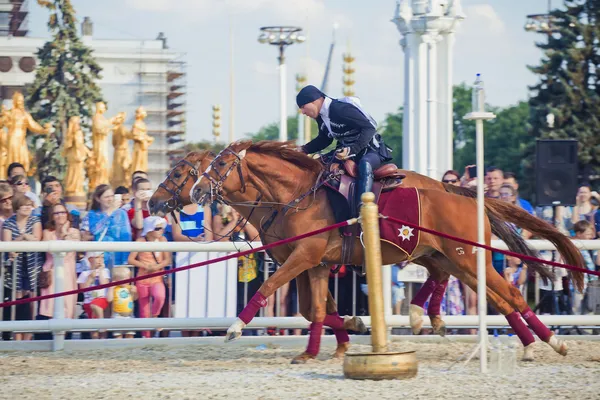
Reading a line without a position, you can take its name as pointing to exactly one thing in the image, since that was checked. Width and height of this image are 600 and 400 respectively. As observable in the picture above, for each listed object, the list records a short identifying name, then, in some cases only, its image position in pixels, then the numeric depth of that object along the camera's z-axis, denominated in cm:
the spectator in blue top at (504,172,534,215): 1421
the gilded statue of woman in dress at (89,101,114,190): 4619
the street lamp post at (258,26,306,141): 3262
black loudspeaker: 1563
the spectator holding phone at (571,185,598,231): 1530
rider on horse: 1035
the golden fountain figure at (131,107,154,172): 4575
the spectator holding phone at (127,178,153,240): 1306
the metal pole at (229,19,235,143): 5812
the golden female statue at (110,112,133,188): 4622
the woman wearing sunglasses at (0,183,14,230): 1270
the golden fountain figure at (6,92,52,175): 4103
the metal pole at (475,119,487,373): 925
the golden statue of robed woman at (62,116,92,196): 4244
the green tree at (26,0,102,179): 5831
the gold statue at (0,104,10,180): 4162
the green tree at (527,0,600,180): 4722
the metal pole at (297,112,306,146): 4116
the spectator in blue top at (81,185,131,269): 1278
